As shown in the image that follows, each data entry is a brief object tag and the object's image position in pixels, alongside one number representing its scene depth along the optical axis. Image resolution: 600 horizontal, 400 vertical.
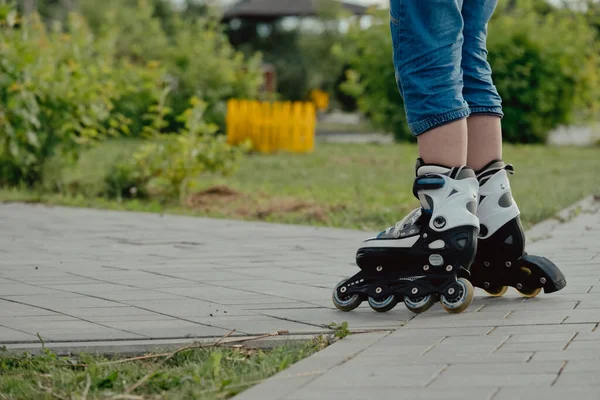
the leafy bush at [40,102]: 7.99
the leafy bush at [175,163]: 7.90
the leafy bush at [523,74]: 17.62
